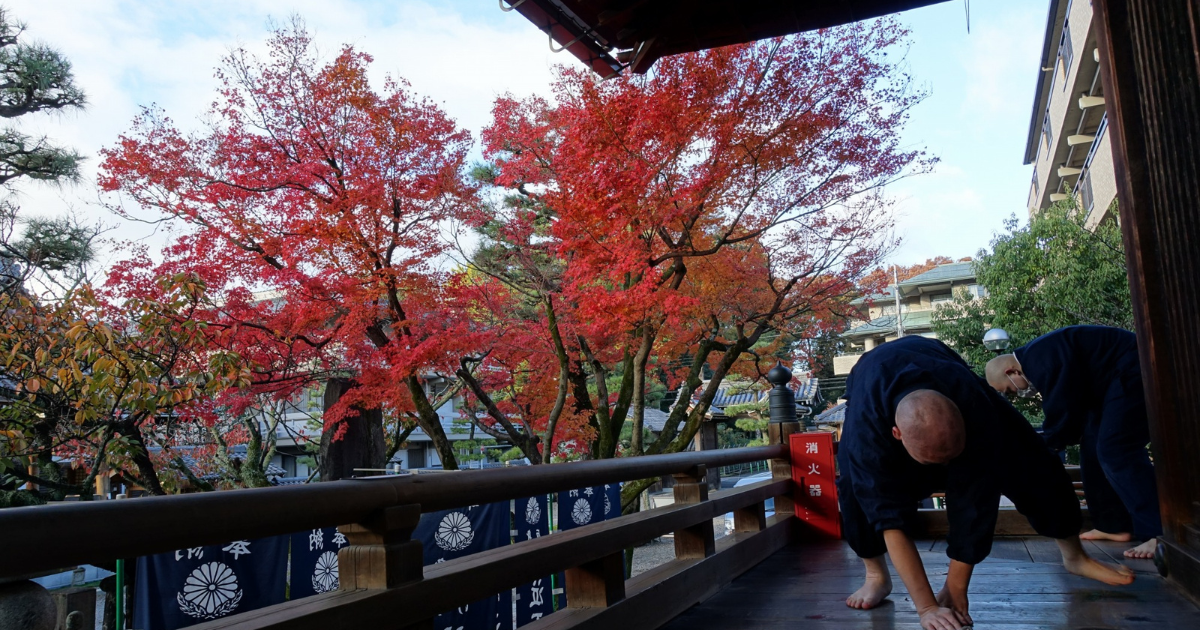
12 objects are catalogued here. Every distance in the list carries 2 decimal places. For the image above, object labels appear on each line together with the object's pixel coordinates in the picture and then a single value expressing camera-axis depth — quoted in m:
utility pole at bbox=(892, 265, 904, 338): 27.45
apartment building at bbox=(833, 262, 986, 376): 29.28
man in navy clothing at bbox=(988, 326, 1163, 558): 3.48
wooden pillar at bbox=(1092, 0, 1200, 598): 2.60
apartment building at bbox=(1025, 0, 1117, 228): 13.91
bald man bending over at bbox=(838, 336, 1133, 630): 2.37
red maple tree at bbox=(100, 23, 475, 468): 7.80
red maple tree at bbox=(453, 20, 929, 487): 7.82
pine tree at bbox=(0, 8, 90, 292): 8.62
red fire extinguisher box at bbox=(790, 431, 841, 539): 5.18
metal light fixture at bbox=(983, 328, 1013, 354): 11.48
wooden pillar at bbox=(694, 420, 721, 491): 16.70
